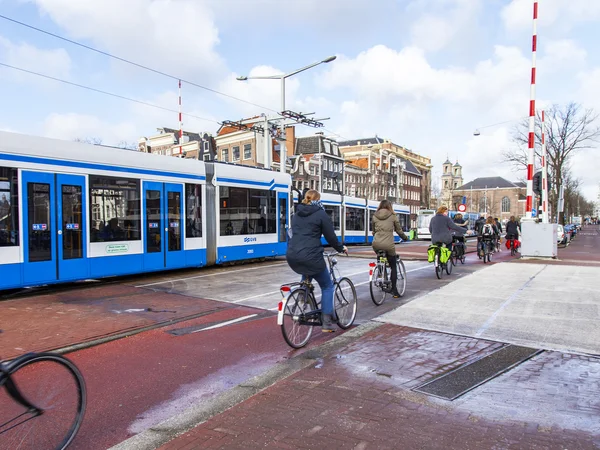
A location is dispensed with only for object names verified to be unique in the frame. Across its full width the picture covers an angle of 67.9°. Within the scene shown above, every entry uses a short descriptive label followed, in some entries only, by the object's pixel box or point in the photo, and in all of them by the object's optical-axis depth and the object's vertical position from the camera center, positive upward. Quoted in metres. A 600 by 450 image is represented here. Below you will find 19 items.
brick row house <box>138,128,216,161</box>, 50.00 +10.21
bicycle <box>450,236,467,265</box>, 13.48 -0.95
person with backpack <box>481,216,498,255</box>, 14.61 -0.43
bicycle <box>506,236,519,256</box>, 17.53 -1.02
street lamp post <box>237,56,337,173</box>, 20.09 +6.99
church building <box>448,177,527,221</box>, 109.64 +5.62
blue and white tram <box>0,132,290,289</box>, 7.84 +0.32
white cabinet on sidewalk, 14.92 -0.76
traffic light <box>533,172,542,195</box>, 14.33 +1.12
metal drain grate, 3.64 -1.39
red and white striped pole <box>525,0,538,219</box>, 14.48 +3.05
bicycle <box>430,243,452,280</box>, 10.15 -0.92
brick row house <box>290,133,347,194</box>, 52.94 +7.42
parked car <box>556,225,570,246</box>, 28.74 -1.32
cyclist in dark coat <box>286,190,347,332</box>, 4.84 -0.18
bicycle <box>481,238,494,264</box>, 14.40 -0.90
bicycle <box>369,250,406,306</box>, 7.14 -0.97
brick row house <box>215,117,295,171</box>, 45.09 +8.02
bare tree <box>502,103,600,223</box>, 37.97 +6.05
